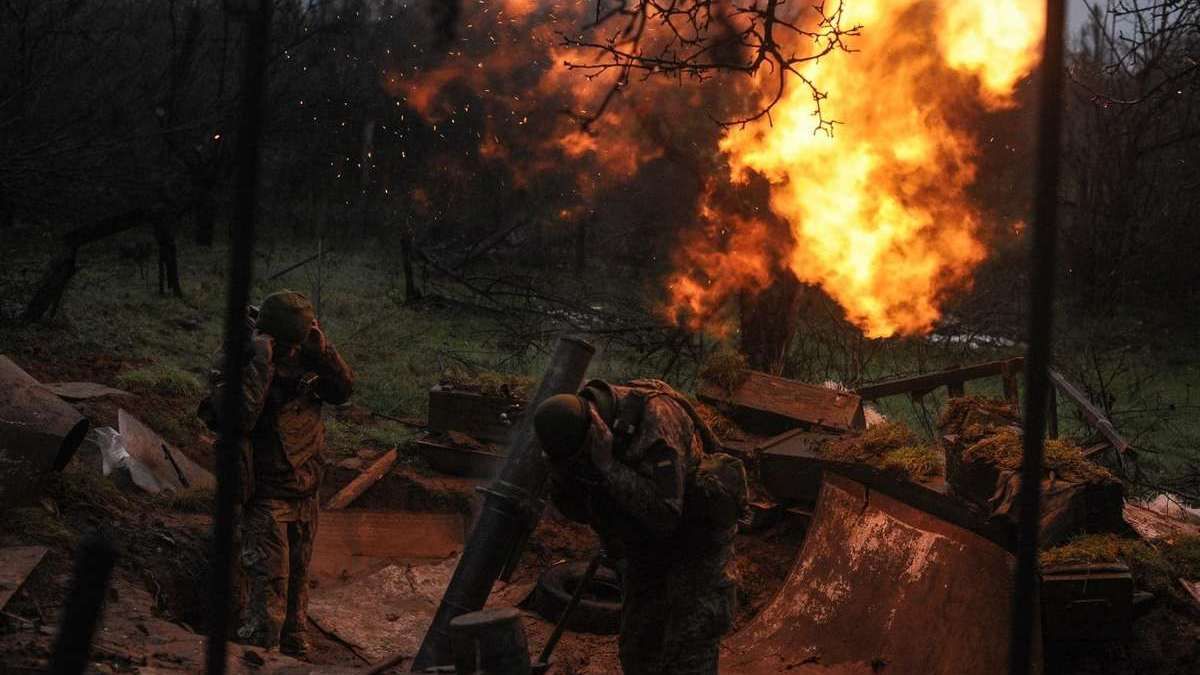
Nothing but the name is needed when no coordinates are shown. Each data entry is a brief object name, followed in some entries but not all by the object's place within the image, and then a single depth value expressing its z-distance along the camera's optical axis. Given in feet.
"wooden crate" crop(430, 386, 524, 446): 31.68
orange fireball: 32.27
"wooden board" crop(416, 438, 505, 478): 31.35
